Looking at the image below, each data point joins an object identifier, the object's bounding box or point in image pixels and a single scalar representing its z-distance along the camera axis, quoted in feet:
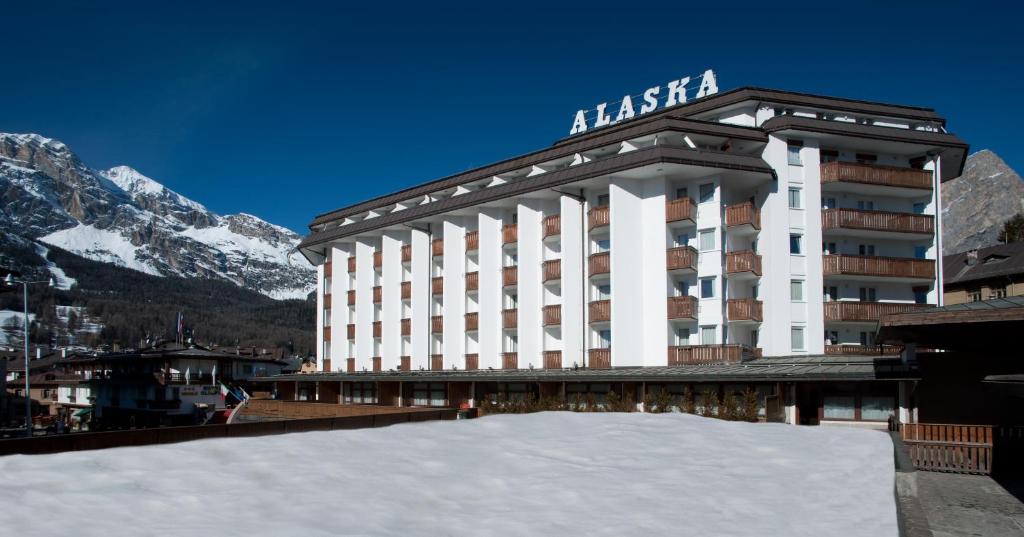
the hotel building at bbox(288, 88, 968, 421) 154.61
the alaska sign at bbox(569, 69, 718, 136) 179.63
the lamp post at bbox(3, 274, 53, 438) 174.81
